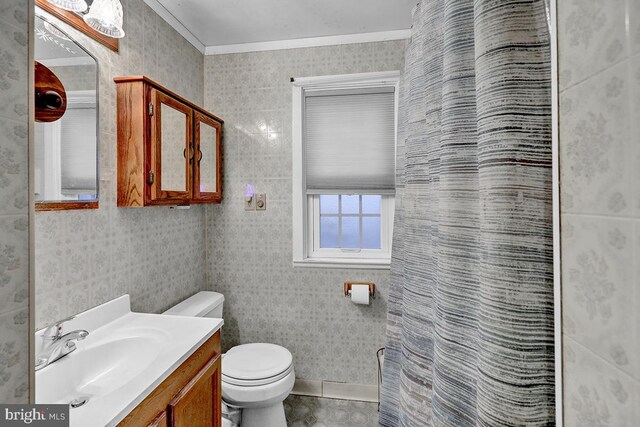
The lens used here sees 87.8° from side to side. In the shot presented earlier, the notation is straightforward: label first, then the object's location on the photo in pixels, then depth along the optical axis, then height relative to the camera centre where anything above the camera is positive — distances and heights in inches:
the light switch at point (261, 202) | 90.7 +3.0
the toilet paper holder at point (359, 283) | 85.3 -19.3
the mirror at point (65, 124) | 44.6 +13.3
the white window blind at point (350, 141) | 87.6 +19.3
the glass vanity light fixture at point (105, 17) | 48.4 +29.0
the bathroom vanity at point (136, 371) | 37.0 -21.0
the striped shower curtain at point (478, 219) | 22.4 -0.5
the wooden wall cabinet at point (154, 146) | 59.4 +13.0
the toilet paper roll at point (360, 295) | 83.1 -20.6
